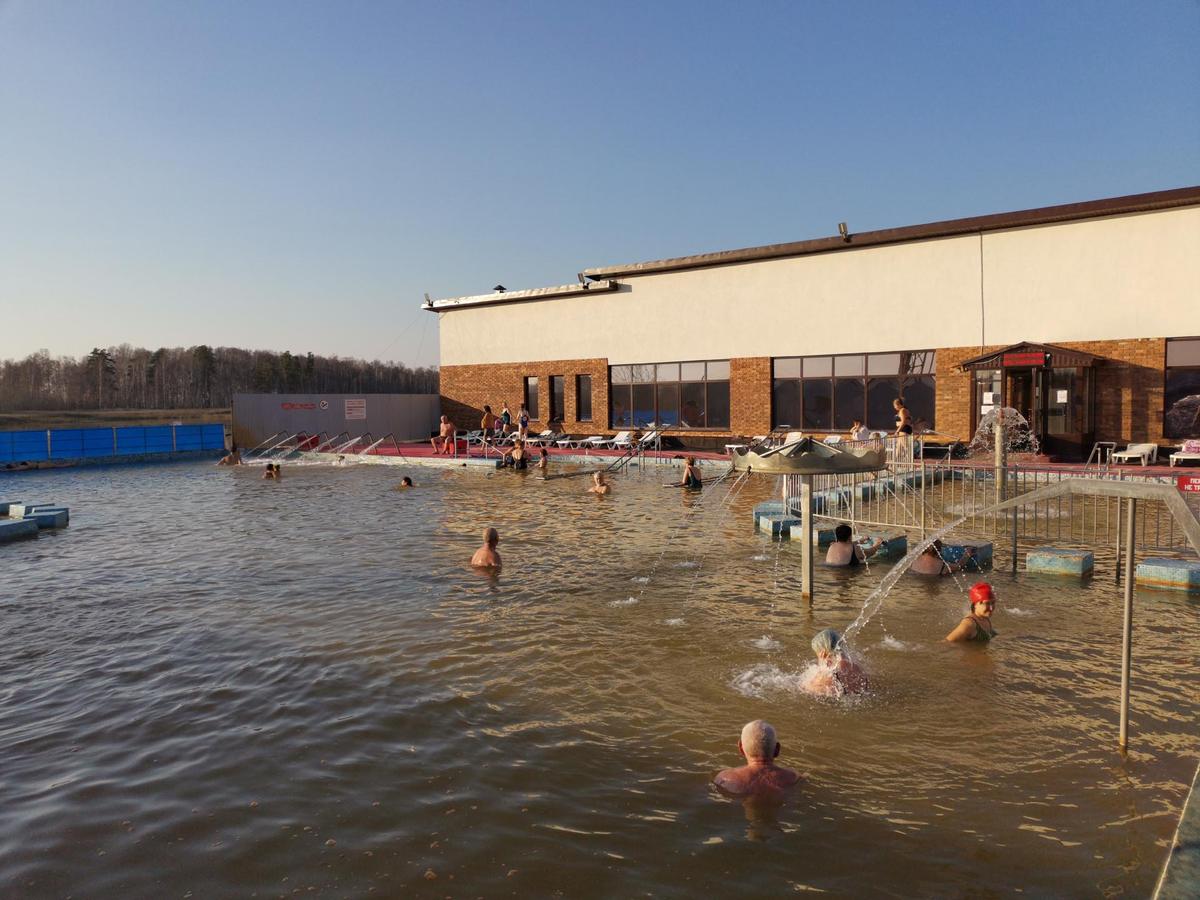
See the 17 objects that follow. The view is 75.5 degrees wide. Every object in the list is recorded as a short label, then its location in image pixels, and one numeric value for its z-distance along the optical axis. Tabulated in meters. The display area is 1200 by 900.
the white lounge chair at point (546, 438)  32.27
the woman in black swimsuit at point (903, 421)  19.14
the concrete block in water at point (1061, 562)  10.36
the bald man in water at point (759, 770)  5.02
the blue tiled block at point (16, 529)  14.93
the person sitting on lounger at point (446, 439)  31.42
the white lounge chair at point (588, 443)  31.44
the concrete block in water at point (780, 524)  13.40
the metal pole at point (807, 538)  8.88
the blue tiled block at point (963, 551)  10.96
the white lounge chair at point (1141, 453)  19.97
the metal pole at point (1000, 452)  14.83
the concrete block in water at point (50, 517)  16.08
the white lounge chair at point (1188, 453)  19.05
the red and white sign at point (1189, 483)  10.59
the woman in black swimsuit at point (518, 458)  26.30
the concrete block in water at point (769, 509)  14.50
